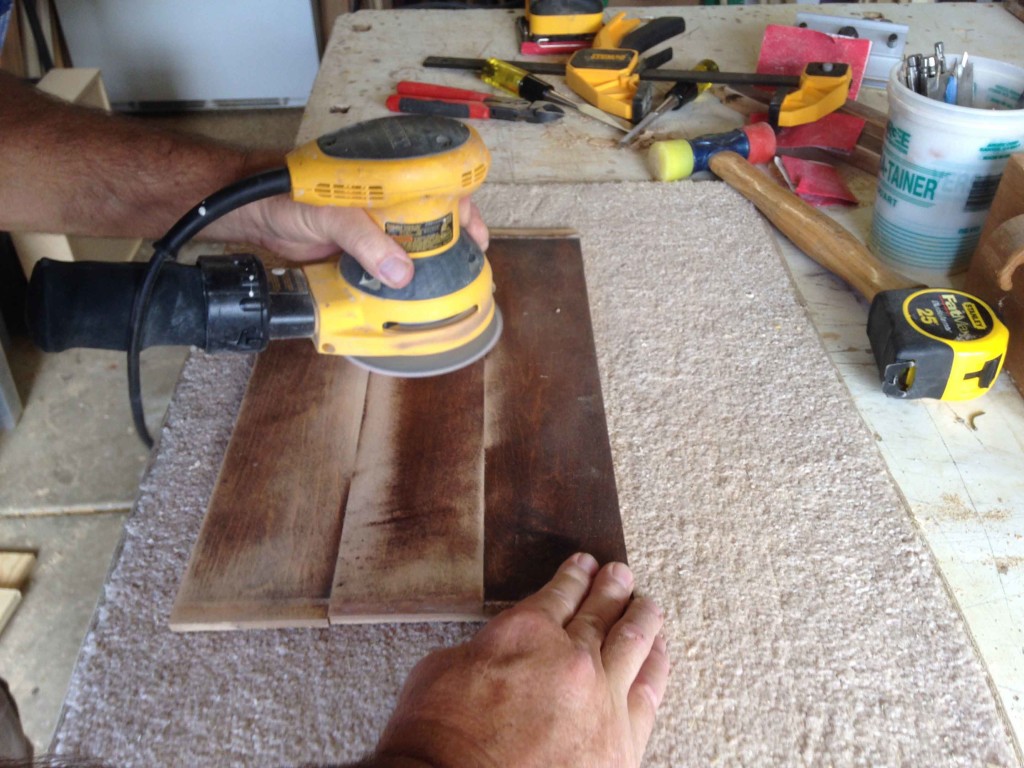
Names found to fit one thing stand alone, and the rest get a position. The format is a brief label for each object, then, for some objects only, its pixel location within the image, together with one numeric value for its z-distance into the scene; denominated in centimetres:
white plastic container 107
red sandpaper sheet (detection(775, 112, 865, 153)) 145
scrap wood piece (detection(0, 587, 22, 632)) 142
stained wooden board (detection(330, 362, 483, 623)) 77
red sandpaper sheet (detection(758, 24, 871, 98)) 157
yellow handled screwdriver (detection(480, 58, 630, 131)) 158
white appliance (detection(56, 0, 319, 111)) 307
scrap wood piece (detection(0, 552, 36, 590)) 148
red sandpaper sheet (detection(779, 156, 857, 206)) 136
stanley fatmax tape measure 94
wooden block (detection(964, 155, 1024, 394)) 99
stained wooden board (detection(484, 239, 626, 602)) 82
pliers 155
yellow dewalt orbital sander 88
